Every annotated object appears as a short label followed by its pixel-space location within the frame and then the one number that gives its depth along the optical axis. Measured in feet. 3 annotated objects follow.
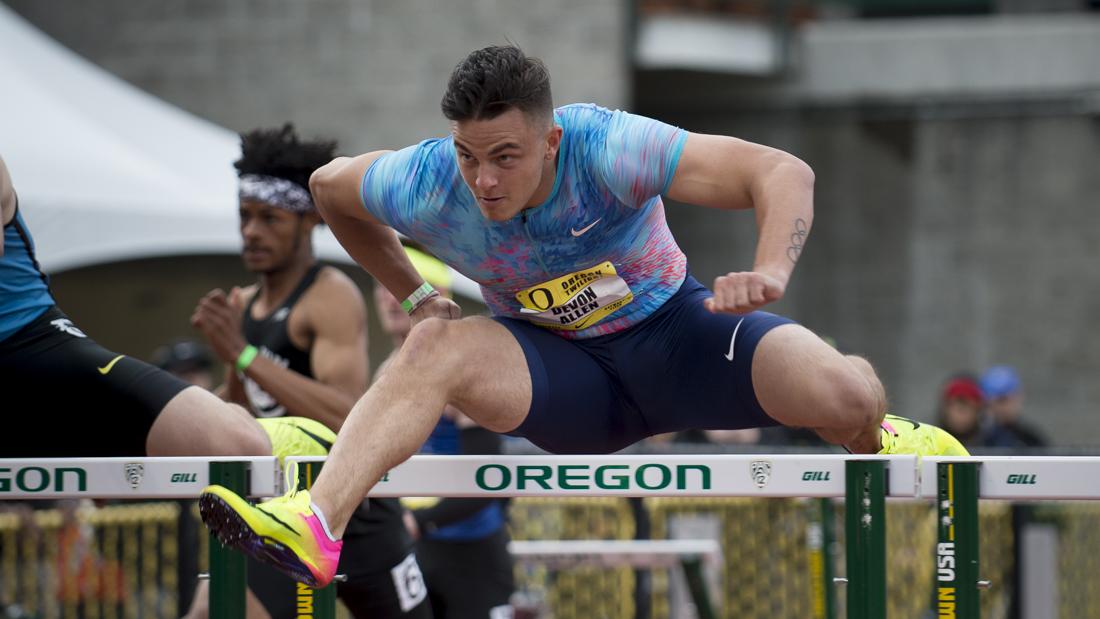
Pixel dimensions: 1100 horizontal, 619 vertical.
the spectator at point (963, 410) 65.87
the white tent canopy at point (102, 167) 57.00
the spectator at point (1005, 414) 67.41
